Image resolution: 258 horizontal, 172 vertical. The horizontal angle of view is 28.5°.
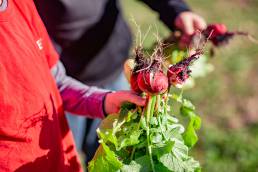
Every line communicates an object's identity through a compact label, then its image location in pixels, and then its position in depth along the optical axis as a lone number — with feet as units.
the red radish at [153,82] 4.31
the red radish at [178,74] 4.53
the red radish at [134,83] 4.65
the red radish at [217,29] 6.71
